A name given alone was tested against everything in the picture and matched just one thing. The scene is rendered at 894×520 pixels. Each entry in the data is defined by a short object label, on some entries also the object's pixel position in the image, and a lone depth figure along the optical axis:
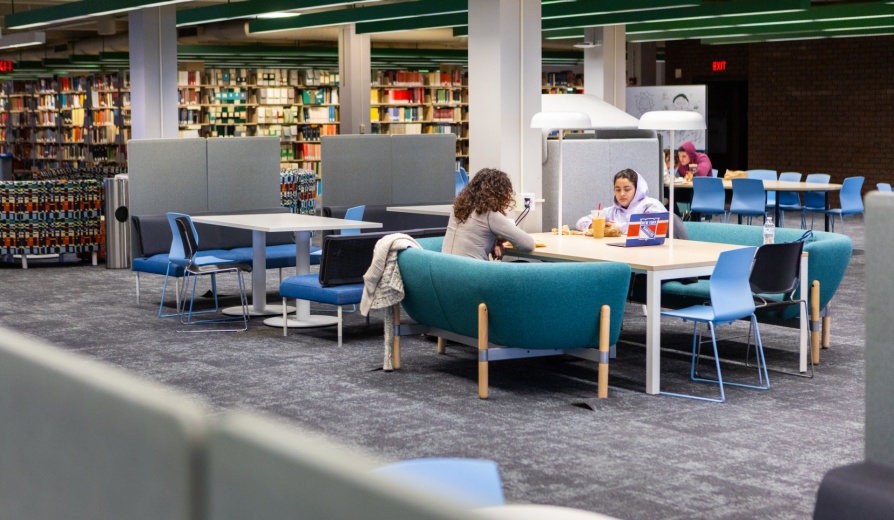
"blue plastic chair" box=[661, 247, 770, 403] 6.09
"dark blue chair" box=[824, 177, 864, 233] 13.43
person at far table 14.55
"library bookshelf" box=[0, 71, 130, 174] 20.53
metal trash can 11.83
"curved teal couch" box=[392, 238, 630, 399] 5.91
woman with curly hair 6.85
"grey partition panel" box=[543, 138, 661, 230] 8.64
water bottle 7.14
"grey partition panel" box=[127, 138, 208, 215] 10.35
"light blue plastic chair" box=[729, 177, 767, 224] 12.96
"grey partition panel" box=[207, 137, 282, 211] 10.77
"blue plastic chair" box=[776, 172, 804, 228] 14.11
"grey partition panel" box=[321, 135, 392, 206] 11.31
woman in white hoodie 7.79
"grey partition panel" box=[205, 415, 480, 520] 0.92
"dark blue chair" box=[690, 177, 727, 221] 13.20
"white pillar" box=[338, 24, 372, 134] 17.45
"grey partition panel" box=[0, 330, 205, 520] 1.16
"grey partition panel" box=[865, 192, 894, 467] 3.02
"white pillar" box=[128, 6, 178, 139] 12.39
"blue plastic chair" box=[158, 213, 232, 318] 8.77
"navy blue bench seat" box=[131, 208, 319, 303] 9.50
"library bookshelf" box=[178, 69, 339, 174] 20.03
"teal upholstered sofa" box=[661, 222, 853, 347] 6.95
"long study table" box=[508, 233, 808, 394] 6.17
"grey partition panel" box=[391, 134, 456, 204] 11.70
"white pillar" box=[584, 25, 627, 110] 15.39
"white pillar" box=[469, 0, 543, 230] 8.27
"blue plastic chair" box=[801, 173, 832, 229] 13.86
